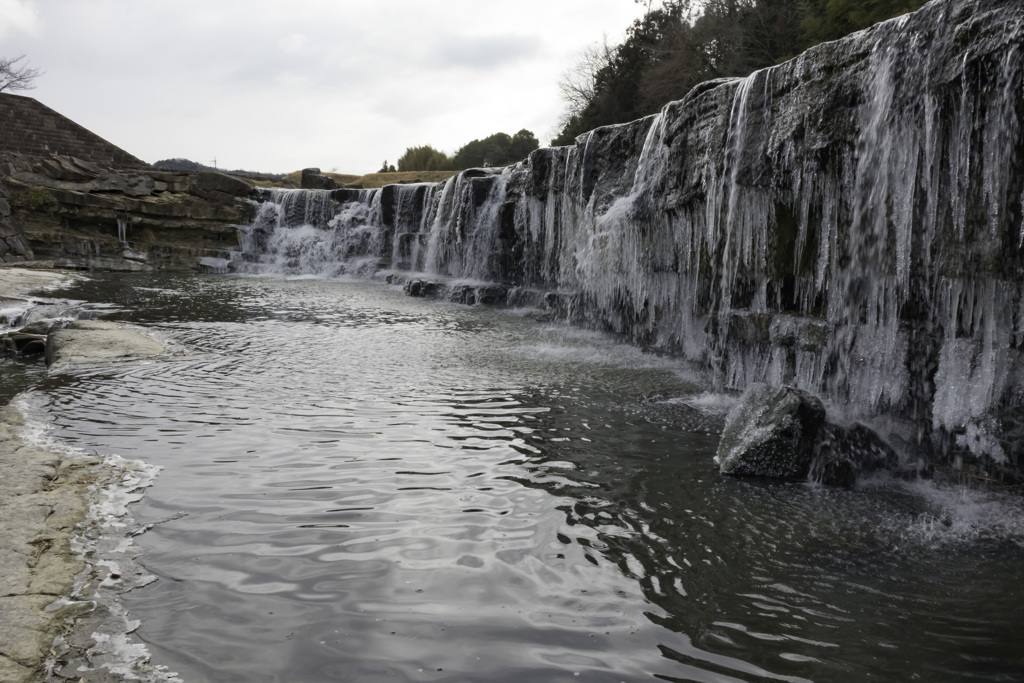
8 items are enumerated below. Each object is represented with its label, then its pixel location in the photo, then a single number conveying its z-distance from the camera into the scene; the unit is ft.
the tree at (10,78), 93.56
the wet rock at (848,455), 14.87
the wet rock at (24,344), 29.25
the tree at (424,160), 124.98
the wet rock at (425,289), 53.01
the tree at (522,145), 120.06
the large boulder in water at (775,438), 14.99
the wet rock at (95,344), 25.94
